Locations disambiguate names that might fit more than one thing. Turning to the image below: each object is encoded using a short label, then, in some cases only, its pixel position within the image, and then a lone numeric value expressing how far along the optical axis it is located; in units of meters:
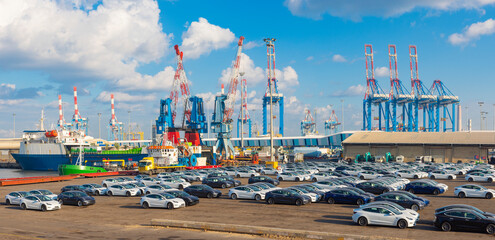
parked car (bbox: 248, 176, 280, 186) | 46.14
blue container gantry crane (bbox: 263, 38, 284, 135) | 164.00
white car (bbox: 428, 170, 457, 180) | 52.73
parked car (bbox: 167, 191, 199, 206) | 32.44
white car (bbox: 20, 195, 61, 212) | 31.61
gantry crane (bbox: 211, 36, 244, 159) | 109.75
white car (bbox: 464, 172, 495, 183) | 47.78
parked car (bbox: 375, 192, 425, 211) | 28.75
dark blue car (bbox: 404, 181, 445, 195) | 38.31
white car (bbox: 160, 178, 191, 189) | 44.03
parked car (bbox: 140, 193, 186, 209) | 31.42
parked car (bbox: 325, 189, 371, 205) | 31.83
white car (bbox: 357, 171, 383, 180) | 51.83
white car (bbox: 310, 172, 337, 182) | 49.82
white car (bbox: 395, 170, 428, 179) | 53.65
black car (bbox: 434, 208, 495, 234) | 21.50
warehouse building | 88.56
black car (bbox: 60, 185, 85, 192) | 40.58
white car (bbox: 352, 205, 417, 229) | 23.15
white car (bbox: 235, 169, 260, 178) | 58.97
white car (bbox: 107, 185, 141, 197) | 39.72
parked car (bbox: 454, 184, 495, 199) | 35.00
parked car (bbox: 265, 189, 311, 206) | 32.24
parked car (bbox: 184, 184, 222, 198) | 37.22
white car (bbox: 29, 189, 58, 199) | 34.99
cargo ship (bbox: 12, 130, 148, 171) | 103.44
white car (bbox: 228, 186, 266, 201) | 35.28
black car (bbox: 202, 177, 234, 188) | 44.88
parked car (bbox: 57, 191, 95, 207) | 33.41
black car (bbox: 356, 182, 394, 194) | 37.41
